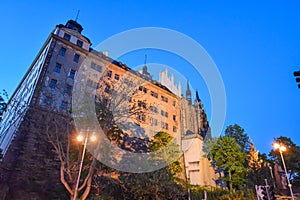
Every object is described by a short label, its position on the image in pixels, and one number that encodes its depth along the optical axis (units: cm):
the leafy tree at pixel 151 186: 1934
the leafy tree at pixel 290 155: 3966
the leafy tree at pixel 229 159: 3011
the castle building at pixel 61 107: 2261
